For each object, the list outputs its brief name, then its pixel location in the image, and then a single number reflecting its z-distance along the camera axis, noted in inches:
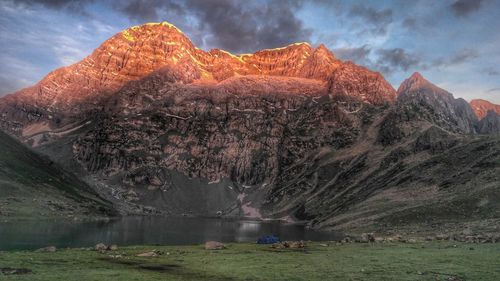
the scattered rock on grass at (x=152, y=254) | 2437.3
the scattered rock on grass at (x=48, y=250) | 2485.2
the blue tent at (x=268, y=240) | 3599.9
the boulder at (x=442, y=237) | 3115.2
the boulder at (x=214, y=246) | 2928.6
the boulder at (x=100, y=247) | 2677.9
